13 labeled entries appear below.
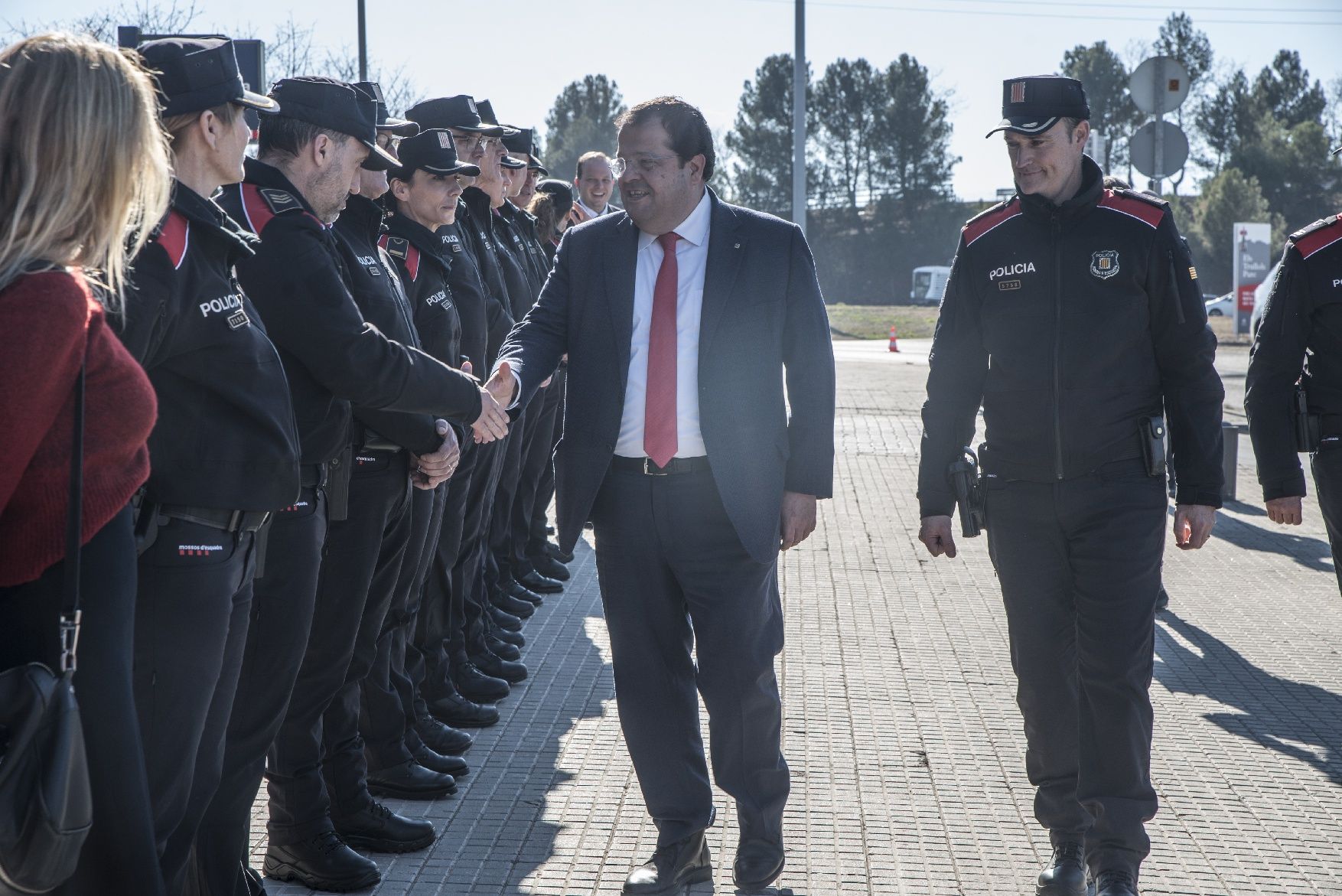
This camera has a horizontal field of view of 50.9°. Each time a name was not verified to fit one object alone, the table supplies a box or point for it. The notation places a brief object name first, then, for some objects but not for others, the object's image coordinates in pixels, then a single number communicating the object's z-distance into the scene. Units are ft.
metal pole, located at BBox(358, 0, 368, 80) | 79.82
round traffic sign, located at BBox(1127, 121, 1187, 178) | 37.47
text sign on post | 110.42
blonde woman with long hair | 7.11
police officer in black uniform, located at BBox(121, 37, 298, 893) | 8.90
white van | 223.30
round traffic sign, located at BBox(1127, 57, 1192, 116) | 37.27
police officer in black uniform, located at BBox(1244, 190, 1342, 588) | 14.42
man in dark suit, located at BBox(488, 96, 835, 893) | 13.11
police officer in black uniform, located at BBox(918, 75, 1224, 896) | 12.91
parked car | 162.81
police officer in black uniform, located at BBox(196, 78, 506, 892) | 11.28
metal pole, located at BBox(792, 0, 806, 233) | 69.67
